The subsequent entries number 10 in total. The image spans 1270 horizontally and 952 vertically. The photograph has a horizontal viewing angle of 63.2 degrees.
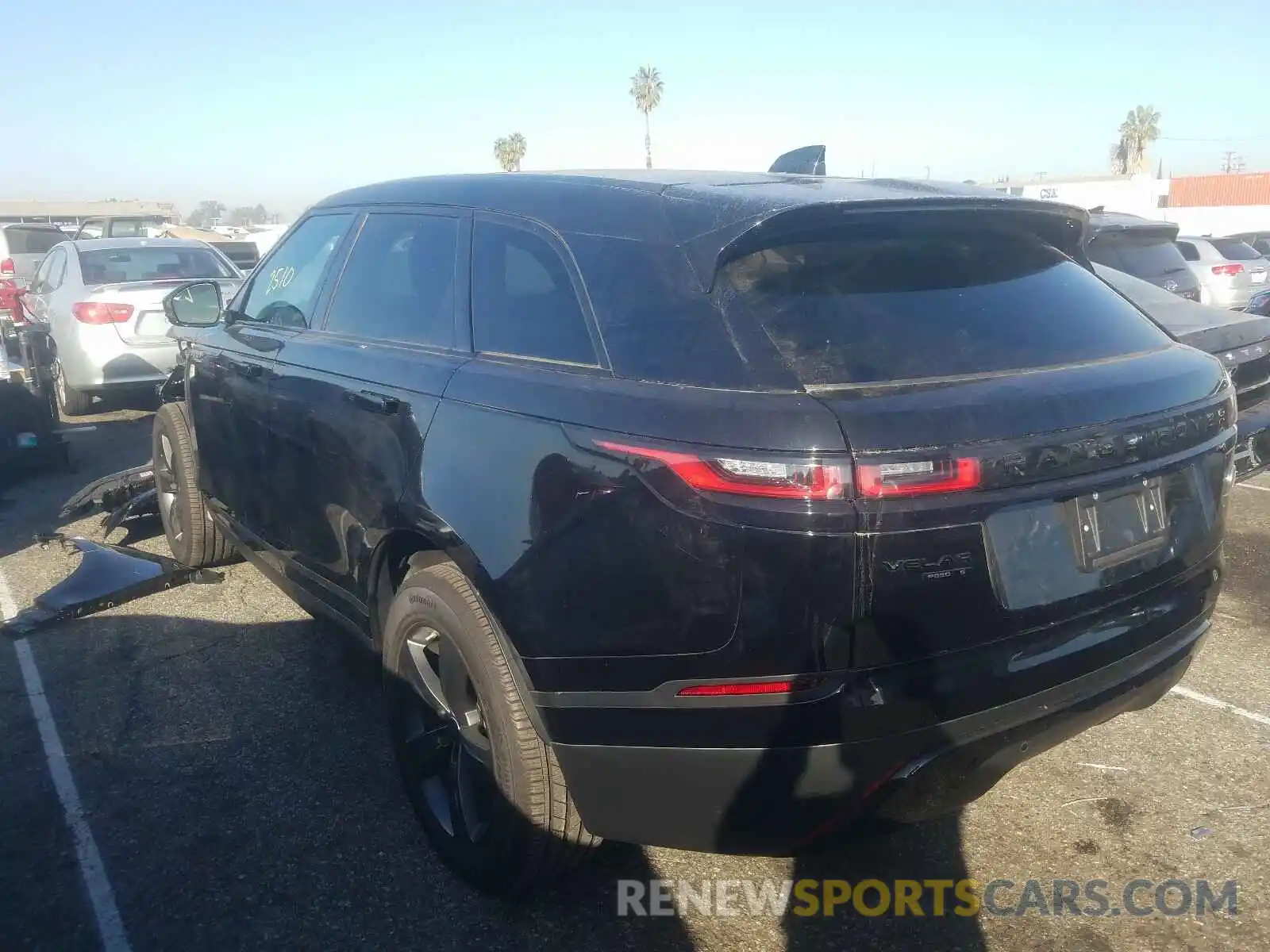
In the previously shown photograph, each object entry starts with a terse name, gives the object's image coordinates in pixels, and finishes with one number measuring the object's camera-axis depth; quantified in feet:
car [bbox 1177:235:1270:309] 49.88
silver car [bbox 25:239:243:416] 29.07
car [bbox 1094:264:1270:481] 16.38
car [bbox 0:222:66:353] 40.29
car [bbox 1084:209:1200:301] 22.97
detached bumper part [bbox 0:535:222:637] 15.37
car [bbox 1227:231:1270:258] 67.87
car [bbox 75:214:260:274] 60.75
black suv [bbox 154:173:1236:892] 6.52
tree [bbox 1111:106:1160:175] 229.86
